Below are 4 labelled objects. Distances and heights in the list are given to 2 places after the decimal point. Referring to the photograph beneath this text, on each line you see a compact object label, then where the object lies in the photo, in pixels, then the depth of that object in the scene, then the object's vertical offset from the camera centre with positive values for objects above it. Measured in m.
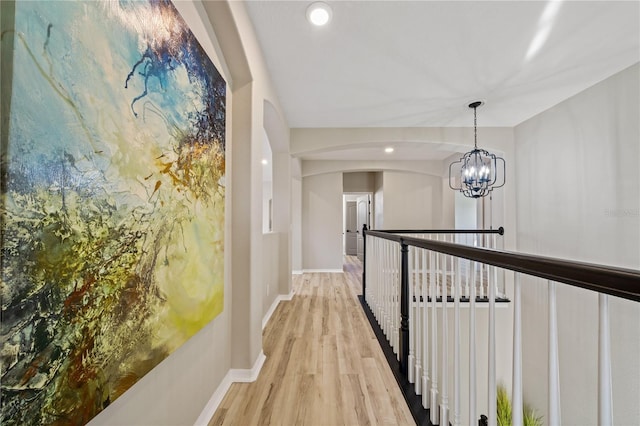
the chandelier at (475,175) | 3.54 +0.61
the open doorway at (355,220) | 8.99 -0.03
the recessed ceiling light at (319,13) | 1.80 +1.41
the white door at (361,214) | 8.83 +0.18
